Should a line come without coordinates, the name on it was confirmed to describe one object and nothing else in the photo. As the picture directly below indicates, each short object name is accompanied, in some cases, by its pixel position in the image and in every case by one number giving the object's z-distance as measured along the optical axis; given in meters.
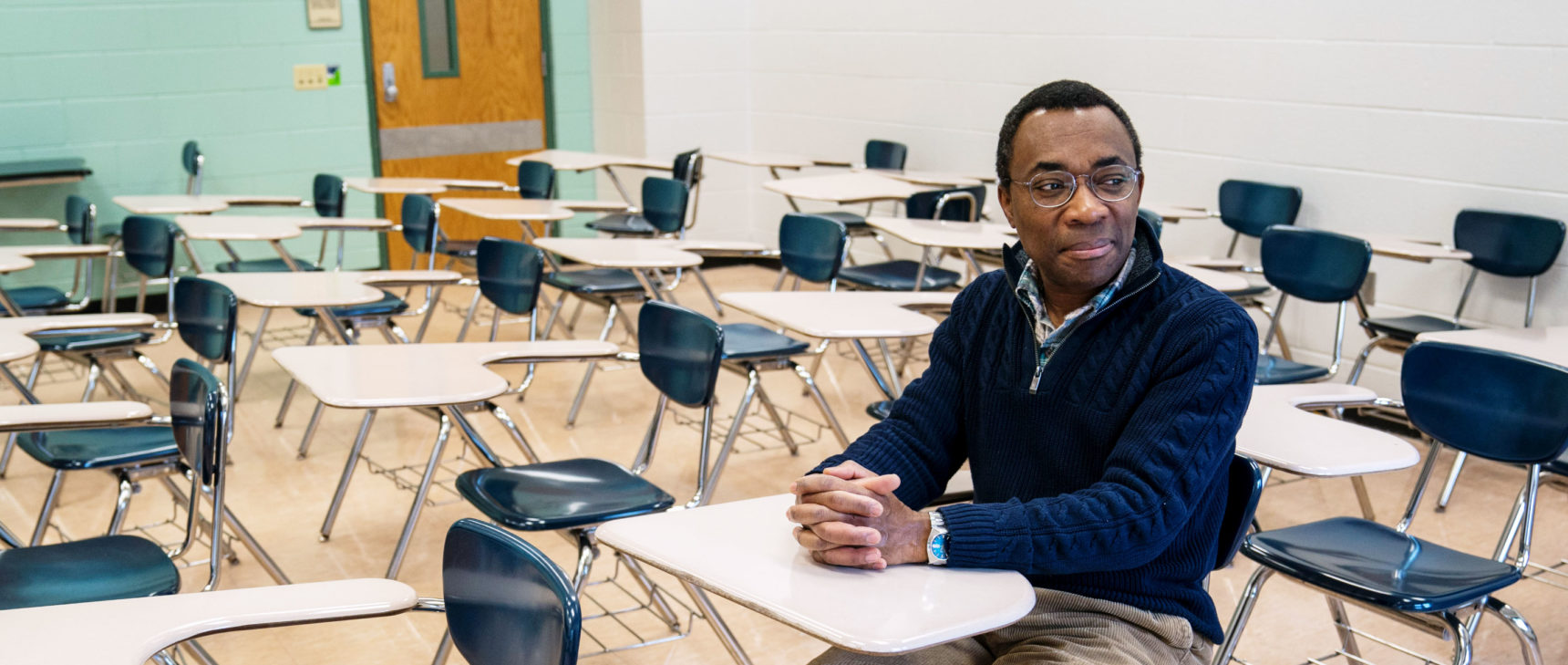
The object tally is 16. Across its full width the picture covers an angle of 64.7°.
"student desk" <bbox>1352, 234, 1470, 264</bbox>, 3.84
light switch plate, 6.52
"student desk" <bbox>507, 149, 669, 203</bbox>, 6.14
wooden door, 6.84
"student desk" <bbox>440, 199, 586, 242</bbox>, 4.70
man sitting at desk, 1.49
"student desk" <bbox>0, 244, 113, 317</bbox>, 4.19
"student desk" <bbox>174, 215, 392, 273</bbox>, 4.30
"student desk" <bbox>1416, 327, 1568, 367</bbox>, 2.84
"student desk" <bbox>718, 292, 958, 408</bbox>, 2.97
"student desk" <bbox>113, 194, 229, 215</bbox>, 5.00
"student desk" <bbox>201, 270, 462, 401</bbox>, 3.33
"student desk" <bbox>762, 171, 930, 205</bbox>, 5.07
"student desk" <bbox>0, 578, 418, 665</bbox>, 1.37
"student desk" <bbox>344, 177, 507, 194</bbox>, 5.64
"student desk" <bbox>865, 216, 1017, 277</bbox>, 4.10
